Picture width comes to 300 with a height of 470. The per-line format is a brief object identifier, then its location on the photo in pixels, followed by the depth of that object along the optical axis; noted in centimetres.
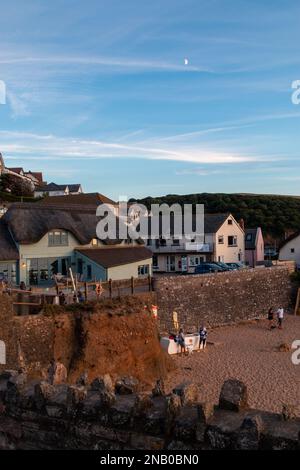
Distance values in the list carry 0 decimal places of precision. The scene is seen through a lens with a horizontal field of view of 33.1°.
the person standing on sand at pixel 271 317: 3053
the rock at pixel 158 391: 487
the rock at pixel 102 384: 493
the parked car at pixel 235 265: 4011
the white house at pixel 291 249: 4931
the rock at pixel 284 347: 2419
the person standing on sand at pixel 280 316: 2942
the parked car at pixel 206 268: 3729
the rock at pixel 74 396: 489
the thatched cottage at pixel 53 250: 2986
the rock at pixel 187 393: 463
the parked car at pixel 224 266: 3726
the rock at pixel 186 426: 428
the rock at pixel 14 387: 535
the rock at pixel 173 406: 442
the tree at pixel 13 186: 7719
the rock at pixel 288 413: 409
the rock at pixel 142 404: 456
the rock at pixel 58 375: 608
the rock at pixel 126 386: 509
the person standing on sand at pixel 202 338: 2423
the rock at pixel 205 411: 422
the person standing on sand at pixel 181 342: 2348
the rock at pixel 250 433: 394
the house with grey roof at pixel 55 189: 8950
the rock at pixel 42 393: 507
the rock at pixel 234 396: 443
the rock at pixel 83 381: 561
